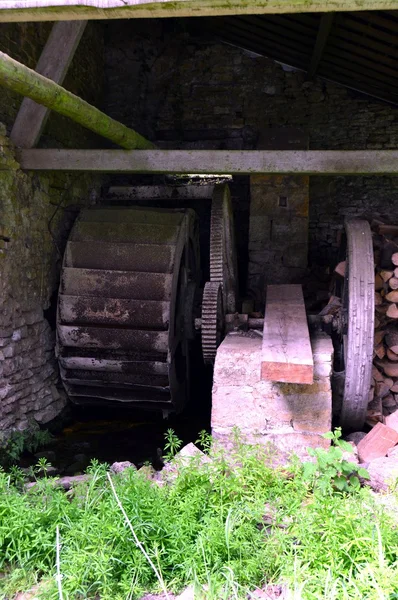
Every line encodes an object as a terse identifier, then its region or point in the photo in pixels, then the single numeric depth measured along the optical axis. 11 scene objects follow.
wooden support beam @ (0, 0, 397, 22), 2.19
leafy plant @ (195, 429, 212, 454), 2.98
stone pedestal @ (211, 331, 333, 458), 3.15
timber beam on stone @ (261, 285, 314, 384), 2.84
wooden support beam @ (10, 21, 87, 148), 4.06
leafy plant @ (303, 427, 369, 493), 2.63
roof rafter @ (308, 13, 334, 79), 4.84
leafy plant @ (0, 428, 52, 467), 4.04
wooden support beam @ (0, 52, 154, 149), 3.21
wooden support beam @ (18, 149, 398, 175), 4.18
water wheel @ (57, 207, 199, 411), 4.68
